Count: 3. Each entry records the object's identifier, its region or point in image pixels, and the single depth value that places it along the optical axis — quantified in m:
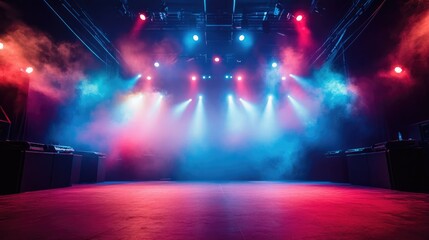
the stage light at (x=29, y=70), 6.03
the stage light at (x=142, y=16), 6.74
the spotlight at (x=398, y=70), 5.94
